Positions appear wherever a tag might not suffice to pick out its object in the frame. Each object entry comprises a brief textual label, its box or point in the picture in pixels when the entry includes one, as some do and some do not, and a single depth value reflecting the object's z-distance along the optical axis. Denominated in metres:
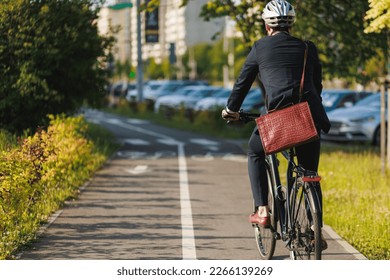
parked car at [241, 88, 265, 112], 34.69
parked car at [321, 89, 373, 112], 29.33
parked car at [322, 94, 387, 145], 23.92
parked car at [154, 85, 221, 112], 46.47
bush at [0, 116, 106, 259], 8.54
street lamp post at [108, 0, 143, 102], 45.41
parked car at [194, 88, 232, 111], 42.22
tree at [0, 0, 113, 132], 15.09
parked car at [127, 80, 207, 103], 60.19
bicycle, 6.61
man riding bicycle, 6.86
